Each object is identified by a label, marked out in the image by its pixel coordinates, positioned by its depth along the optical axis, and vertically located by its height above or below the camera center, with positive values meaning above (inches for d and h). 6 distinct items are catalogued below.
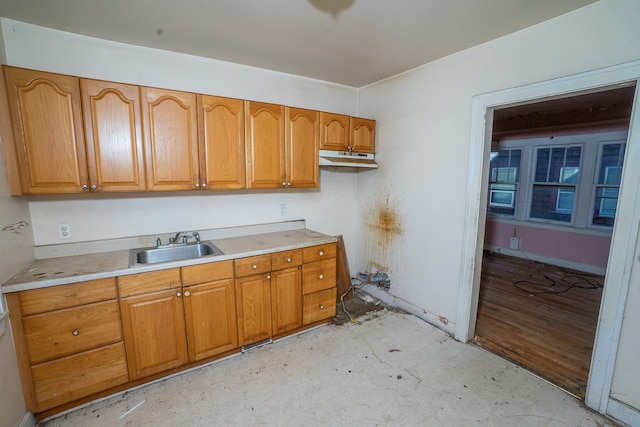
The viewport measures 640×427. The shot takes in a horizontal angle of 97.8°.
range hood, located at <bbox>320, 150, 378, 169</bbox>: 109.0 +8.3
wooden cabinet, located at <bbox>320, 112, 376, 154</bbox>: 108.8 +18.9
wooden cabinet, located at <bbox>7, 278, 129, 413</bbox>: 62.9 -39.1
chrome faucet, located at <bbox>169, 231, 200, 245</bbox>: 93.2 -20.1
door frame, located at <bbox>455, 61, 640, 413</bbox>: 61.7 -4.4
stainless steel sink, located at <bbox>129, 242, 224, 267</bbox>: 88.2 -24.5
